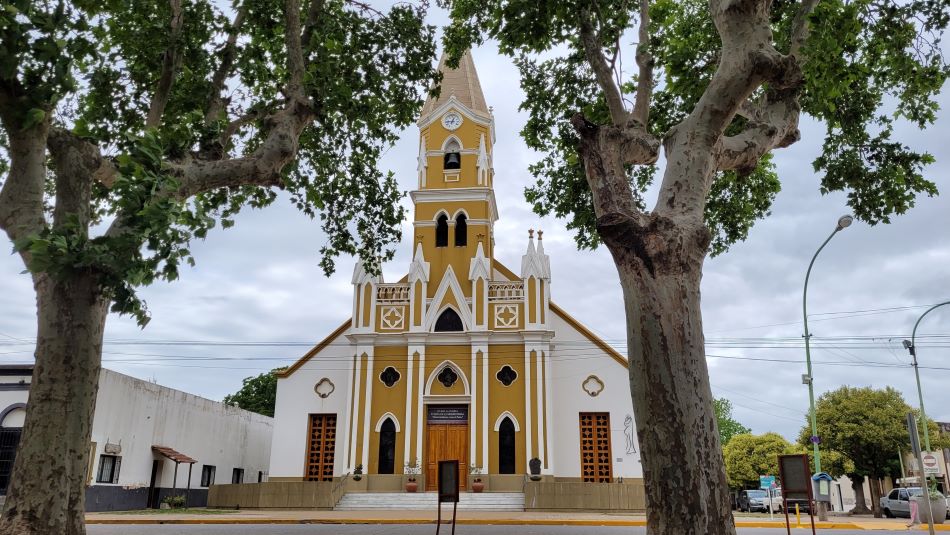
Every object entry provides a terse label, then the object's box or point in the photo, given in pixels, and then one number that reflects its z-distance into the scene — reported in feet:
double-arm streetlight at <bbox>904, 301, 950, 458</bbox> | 81.72
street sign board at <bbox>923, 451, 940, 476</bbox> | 48.54
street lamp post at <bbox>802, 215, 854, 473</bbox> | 65.21
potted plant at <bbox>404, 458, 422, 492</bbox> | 86.22
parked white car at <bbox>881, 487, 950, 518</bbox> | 99.23
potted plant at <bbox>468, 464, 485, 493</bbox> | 83.41
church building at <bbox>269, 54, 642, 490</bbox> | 89.25
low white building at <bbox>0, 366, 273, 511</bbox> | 74.08
